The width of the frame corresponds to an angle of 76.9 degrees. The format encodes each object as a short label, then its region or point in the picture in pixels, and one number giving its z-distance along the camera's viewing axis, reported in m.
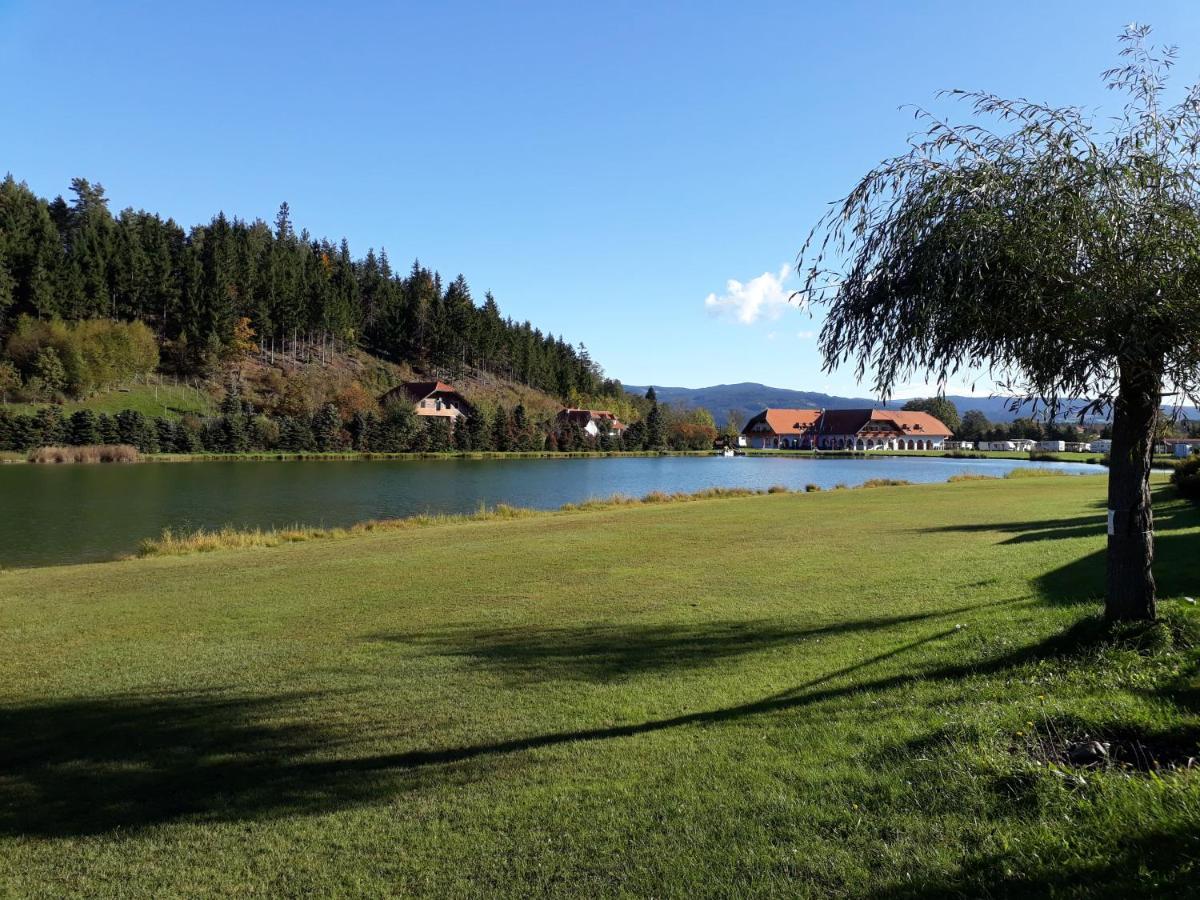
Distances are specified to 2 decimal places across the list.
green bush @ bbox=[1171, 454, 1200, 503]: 23.10
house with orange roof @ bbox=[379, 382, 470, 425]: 108.94
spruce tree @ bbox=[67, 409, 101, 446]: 73.25
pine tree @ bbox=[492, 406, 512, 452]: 106.19
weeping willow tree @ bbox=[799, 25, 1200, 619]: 5.97
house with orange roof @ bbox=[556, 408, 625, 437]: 125.38
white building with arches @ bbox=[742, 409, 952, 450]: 142.75
